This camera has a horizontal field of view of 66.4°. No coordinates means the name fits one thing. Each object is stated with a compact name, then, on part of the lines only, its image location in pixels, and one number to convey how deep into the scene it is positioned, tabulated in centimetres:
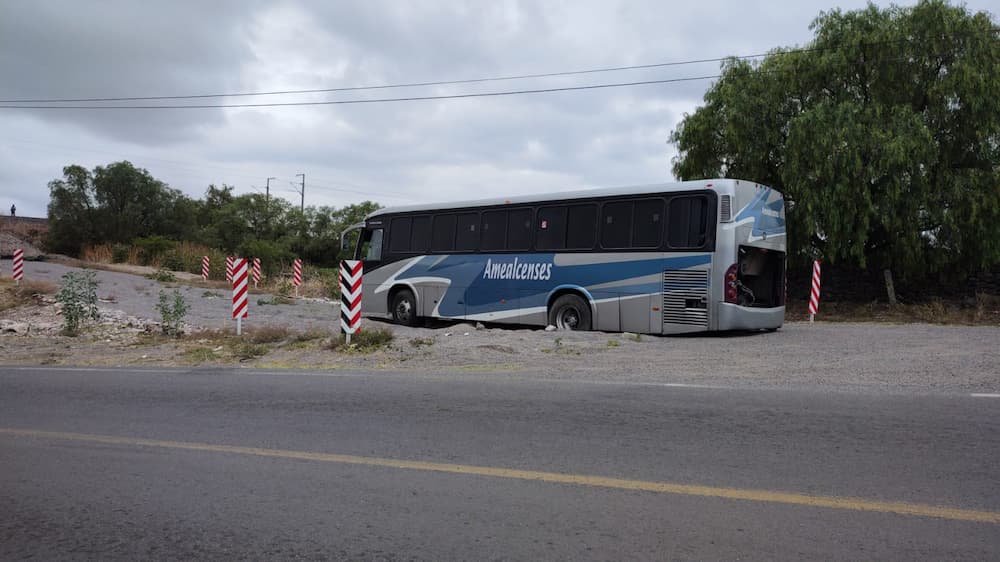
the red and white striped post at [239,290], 1695
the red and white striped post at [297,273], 3769
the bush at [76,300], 1784
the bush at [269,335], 1534
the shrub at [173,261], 5100
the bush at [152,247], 5450
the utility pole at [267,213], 7131
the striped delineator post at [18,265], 3297
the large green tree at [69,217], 6469
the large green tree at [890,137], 2517
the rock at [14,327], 1853
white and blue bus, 1504
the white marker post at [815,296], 2303
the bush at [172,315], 1718
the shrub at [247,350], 1368
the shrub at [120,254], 5419
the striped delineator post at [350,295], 1466
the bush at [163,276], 3866
